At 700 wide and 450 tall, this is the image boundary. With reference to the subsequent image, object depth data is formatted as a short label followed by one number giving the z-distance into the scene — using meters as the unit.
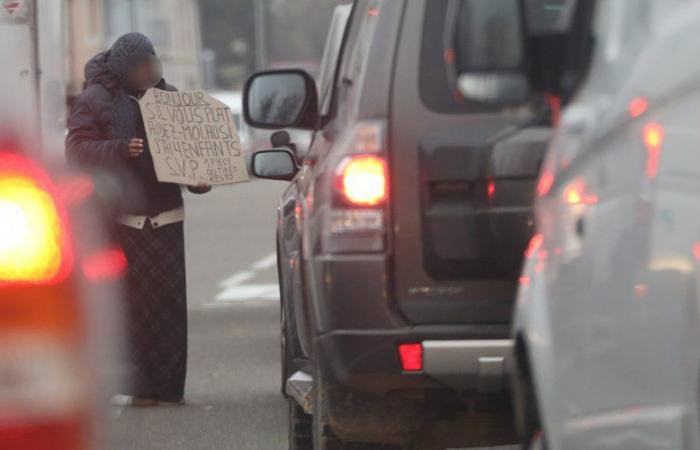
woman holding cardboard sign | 19.62
